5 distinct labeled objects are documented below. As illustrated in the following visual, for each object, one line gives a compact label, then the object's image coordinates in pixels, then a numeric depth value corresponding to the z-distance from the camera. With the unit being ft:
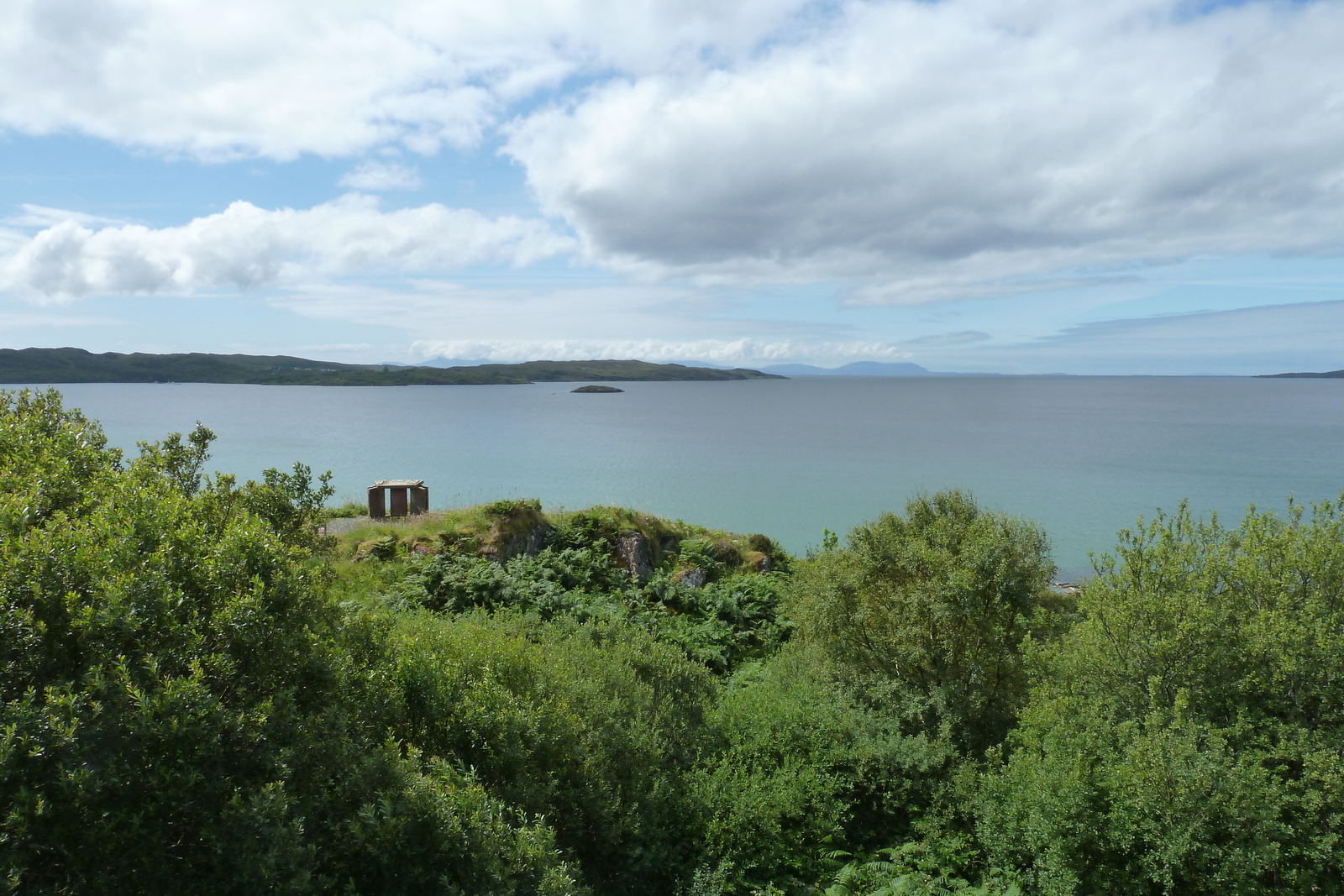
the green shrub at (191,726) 18.11
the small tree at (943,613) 48.08
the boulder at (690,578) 78.64
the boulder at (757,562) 91.46
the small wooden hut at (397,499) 77.82
